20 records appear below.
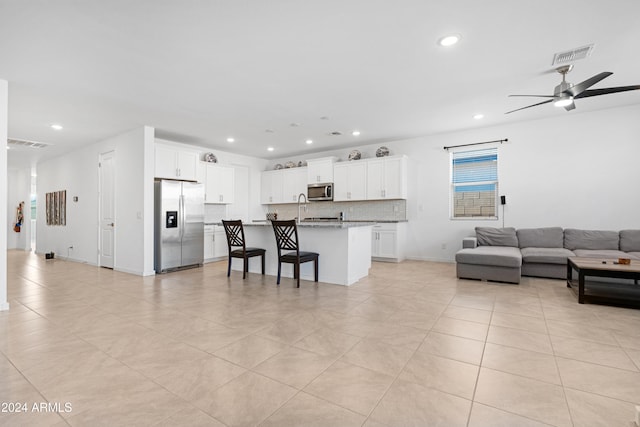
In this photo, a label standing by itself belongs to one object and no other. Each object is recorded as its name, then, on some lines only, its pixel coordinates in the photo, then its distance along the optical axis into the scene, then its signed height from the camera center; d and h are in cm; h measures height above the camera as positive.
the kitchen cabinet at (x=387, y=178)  633 +79
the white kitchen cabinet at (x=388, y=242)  625 -61
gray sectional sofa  434 -61
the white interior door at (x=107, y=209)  586 +11
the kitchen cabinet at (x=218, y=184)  682 +73
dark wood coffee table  322 -88
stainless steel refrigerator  543 -20
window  584 +61
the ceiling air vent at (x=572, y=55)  293 +164
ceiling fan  319 +138
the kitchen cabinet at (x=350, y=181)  681 +78
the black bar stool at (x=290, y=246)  413 -48
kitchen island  437 -56
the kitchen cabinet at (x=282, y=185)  781 +79
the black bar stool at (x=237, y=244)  469 -51
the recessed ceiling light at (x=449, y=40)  269 +163
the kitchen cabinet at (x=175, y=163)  562 +103
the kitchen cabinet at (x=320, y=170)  727 +111
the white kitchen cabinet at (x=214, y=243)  656 -67
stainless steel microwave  721 +56
